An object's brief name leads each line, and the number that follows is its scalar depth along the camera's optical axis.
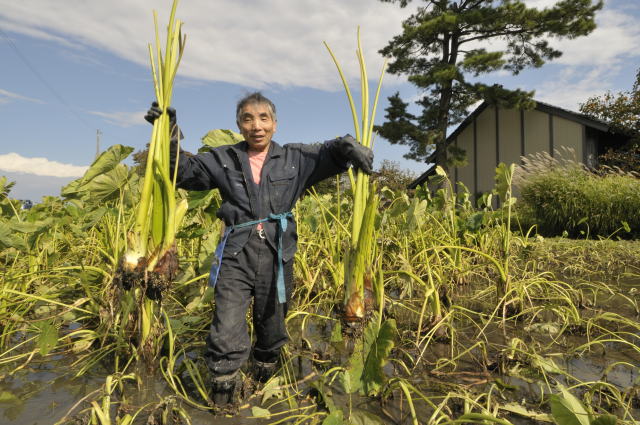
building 12.23
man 1.56
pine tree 12.62
